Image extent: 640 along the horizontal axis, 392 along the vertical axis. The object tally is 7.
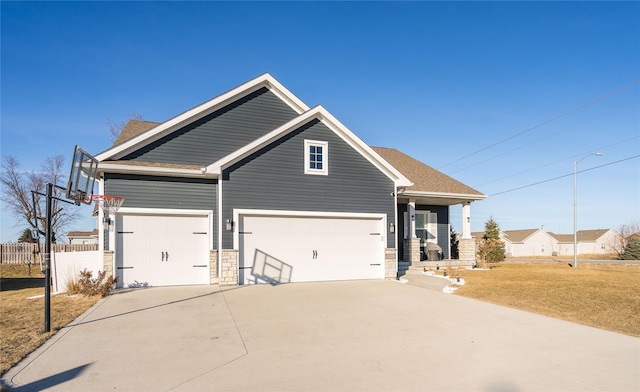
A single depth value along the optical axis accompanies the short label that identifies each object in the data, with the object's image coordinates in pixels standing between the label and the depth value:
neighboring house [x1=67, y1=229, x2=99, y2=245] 39.52
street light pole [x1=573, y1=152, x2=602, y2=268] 22.00
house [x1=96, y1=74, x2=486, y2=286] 11.99
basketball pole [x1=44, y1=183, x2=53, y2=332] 6.74
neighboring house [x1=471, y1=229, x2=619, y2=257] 63.34
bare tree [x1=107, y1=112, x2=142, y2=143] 26.66
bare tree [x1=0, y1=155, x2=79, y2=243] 29.48
